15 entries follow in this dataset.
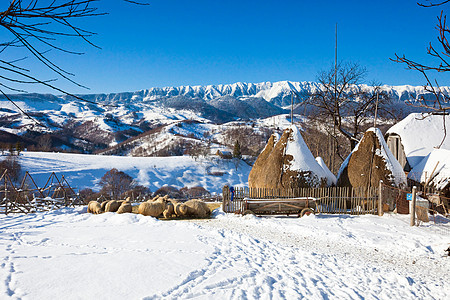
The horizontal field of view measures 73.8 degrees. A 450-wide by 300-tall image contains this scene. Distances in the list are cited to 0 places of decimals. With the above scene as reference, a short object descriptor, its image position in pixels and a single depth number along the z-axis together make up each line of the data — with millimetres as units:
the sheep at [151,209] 15945
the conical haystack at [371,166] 16328
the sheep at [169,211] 15809
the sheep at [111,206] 17359
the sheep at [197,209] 15914
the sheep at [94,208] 17438
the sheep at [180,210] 15914
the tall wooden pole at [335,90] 22797
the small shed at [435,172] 16062
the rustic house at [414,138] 21156
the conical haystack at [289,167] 16641
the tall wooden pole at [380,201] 14803
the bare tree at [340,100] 22828
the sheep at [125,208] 16641
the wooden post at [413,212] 12293
